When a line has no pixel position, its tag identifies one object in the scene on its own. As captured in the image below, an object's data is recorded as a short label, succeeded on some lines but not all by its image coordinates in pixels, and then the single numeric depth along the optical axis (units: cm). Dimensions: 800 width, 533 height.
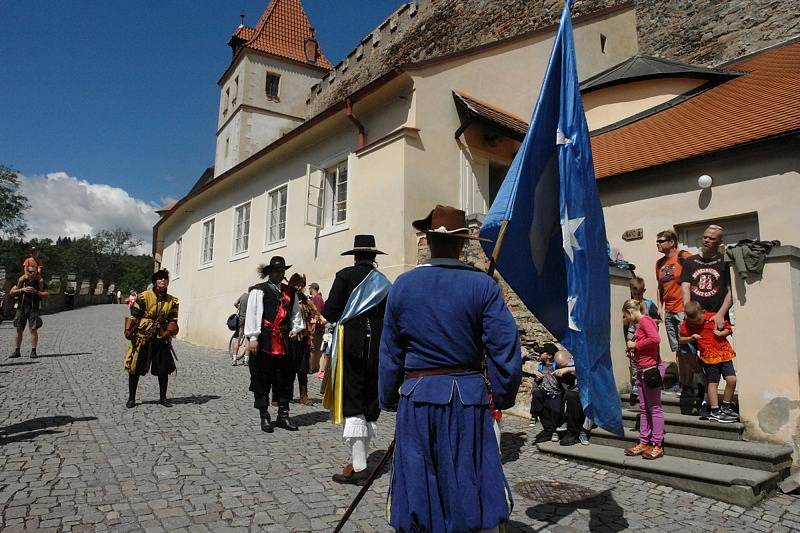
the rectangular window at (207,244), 1880
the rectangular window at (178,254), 2252
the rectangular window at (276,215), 1416
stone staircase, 413
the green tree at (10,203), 4425
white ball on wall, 773
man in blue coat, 228
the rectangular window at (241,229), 1620
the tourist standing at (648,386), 481
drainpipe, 1080
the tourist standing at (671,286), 609
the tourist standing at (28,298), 994
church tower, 2609
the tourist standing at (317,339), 1001
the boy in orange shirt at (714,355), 510
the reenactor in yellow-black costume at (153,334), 666
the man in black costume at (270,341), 578
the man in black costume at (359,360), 424
